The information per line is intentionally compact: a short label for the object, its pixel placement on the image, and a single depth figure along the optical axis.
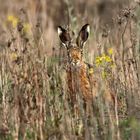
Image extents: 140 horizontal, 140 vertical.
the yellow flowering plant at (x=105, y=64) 15.48
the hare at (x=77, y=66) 14.95
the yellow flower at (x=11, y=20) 22.78
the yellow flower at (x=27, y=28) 20.63
